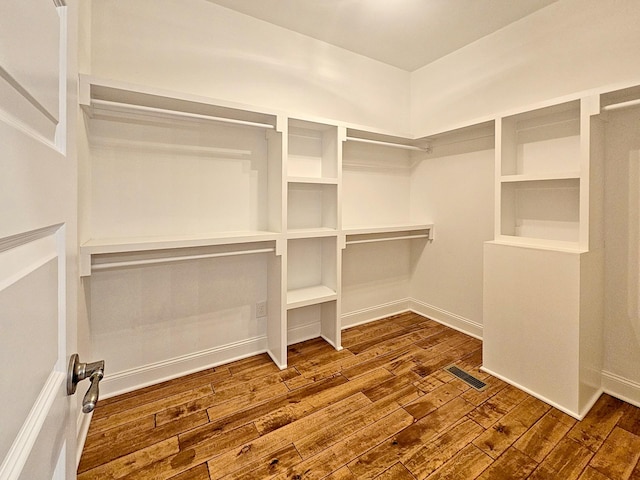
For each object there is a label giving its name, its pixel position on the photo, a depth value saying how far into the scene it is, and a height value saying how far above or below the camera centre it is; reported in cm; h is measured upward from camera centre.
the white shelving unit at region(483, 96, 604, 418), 187 -16
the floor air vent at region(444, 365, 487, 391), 214 -106
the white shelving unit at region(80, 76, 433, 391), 196 +8
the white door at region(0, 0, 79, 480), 34 -2
